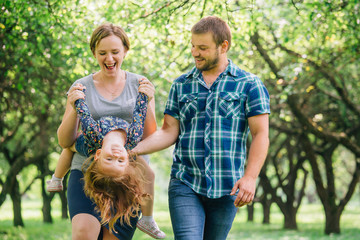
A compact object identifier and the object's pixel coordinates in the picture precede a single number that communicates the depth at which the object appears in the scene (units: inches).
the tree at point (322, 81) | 364.8
